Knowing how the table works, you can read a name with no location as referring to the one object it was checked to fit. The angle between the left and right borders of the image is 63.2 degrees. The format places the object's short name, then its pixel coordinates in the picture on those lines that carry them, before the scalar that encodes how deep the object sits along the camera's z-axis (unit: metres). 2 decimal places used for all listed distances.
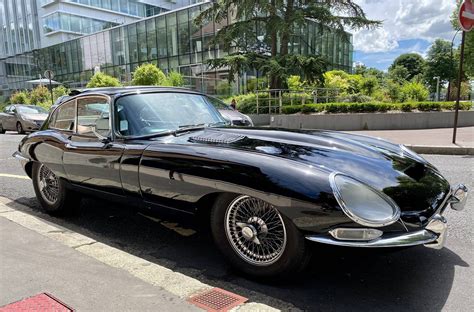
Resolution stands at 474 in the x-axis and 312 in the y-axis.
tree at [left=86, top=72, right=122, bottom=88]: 27.51
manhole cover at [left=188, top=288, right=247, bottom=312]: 2.44
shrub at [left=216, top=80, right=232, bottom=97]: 27.09
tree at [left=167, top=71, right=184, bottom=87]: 24.97
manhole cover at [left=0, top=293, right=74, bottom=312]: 2.38
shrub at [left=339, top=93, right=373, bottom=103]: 18.09
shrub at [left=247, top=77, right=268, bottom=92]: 24.38
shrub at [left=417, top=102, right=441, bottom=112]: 15.65
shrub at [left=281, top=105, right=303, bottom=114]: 16.62
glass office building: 30.31
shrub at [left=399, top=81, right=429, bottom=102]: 19.19
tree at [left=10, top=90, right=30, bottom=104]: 34.50
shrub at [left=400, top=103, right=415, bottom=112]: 15.40
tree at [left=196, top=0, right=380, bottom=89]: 19.05
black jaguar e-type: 2.39
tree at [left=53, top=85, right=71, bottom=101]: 33.19
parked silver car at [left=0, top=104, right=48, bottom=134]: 16.88
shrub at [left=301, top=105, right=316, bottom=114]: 16.38
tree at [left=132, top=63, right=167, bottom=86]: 23.72
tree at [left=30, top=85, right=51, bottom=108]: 32.62
